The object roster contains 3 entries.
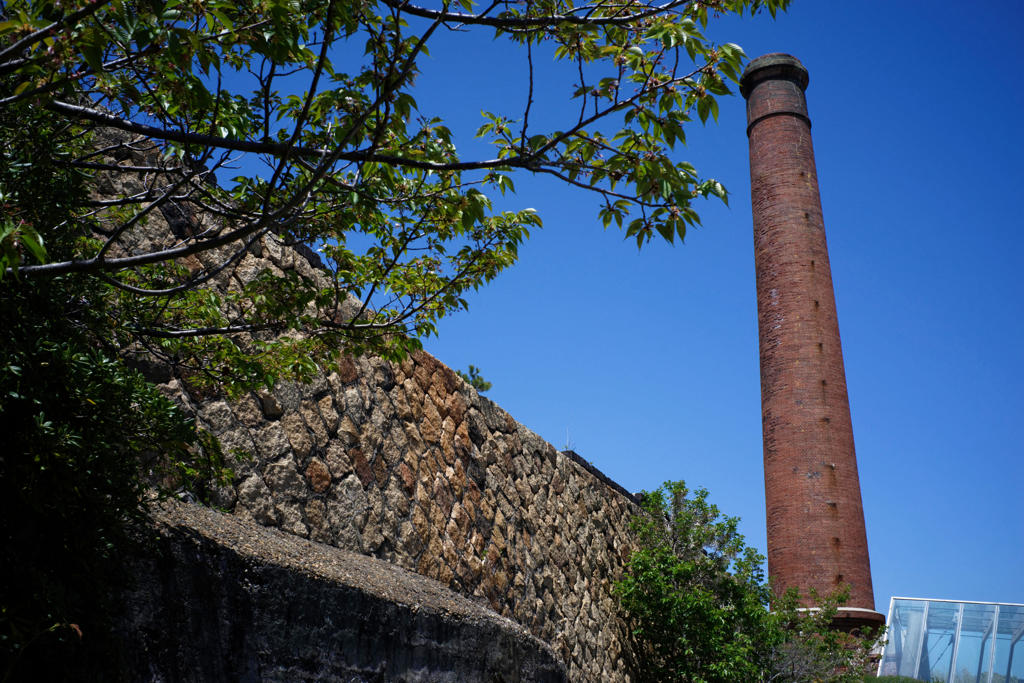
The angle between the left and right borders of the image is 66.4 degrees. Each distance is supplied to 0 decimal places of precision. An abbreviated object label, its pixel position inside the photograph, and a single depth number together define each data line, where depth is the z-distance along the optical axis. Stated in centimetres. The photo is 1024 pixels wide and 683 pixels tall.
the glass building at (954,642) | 1903
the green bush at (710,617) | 1195
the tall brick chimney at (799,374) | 1628
